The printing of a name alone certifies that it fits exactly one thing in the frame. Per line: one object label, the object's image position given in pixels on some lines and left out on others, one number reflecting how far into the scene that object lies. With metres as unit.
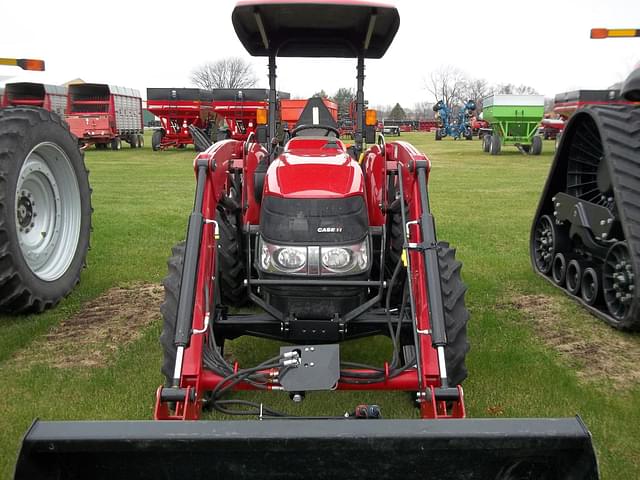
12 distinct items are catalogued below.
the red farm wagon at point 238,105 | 24.04
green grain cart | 21.73
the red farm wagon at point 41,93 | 21.89
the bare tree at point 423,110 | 87.31
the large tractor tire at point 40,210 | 4.35
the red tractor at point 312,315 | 1.96
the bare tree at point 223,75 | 62.85
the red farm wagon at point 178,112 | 23.89
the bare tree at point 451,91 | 79.41
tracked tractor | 4.37
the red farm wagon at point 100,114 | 24.81
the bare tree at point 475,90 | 79.62
